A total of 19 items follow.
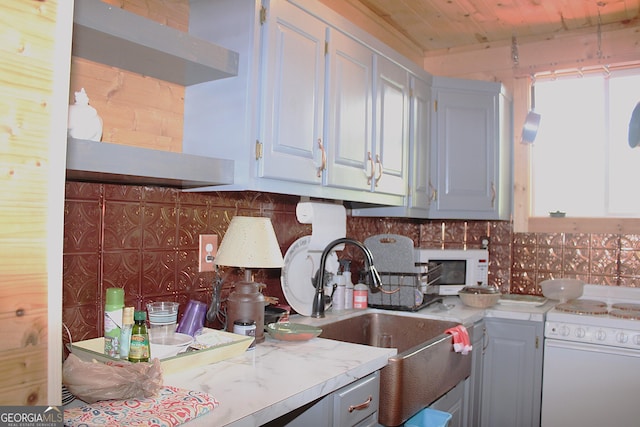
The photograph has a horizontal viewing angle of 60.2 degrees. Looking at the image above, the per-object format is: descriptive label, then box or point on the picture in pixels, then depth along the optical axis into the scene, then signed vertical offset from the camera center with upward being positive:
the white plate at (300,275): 2.41 -0.23
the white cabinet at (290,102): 1.83 +0.44
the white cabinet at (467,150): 3.17 +0.46
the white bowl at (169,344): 1.55 -0.36
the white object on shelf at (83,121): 1.44 +0.26
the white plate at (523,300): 3.09 -0.40
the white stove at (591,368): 2.59 -0.66
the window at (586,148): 3.27 +0.51
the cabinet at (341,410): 1.57 -0.55
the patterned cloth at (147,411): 1.12 -0.41
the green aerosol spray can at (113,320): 1.53 -0.29
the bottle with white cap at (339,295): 2.67 -0.34
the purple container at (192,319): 1.85 -0.33
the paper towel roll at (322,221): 2.52 +0.02
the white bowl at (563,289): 3.20 -0.34
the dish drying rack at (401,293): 2.71 -0.33
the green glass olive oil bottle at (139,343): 1.43 -0.32
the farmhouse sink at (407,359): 1.85 -0.52
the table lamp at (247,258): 1.90 -0.12
